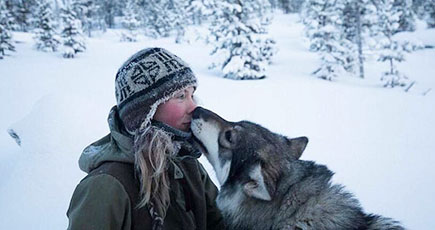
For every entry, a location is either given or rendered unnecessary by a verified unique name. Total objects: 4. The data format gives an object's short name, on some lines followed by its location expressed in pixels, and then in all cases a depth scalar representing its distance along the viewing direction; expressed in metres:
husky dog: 2.29
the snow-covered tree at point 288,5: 63.97
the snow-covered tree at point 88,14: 36.38
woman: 1.88
